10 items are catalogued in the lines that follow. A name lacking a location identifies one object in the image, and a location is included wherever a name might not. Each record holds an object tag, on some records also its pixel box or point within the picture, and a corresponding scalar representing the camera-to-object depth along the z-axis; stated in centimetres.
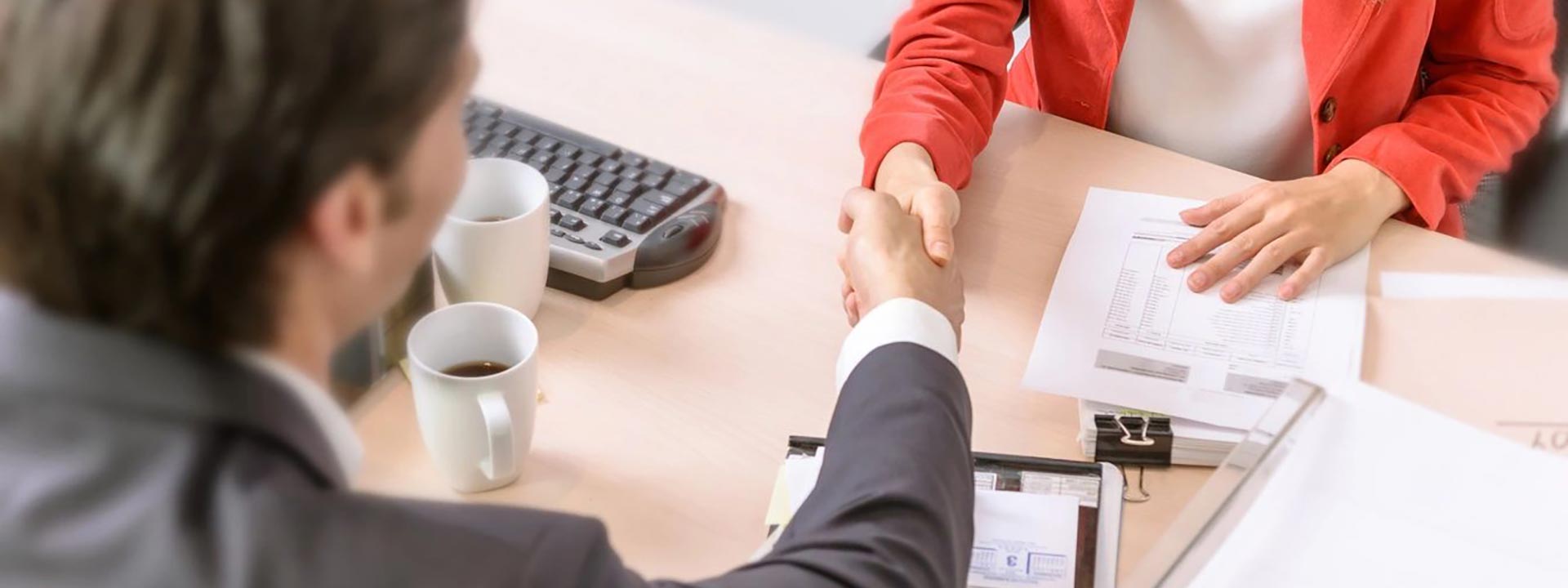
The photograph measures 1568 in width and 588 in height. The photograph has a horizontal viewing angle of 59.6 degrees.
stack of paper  85
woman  103
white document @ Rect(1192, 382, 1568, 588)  75
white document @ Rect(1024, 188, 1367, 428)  89
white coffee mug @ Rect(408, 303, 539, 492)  77
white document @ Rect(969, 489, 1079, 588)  76
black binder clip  85
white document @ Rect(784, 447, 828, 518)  81
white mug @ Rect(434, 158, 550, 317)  88
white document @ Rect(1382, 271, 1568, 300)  100
